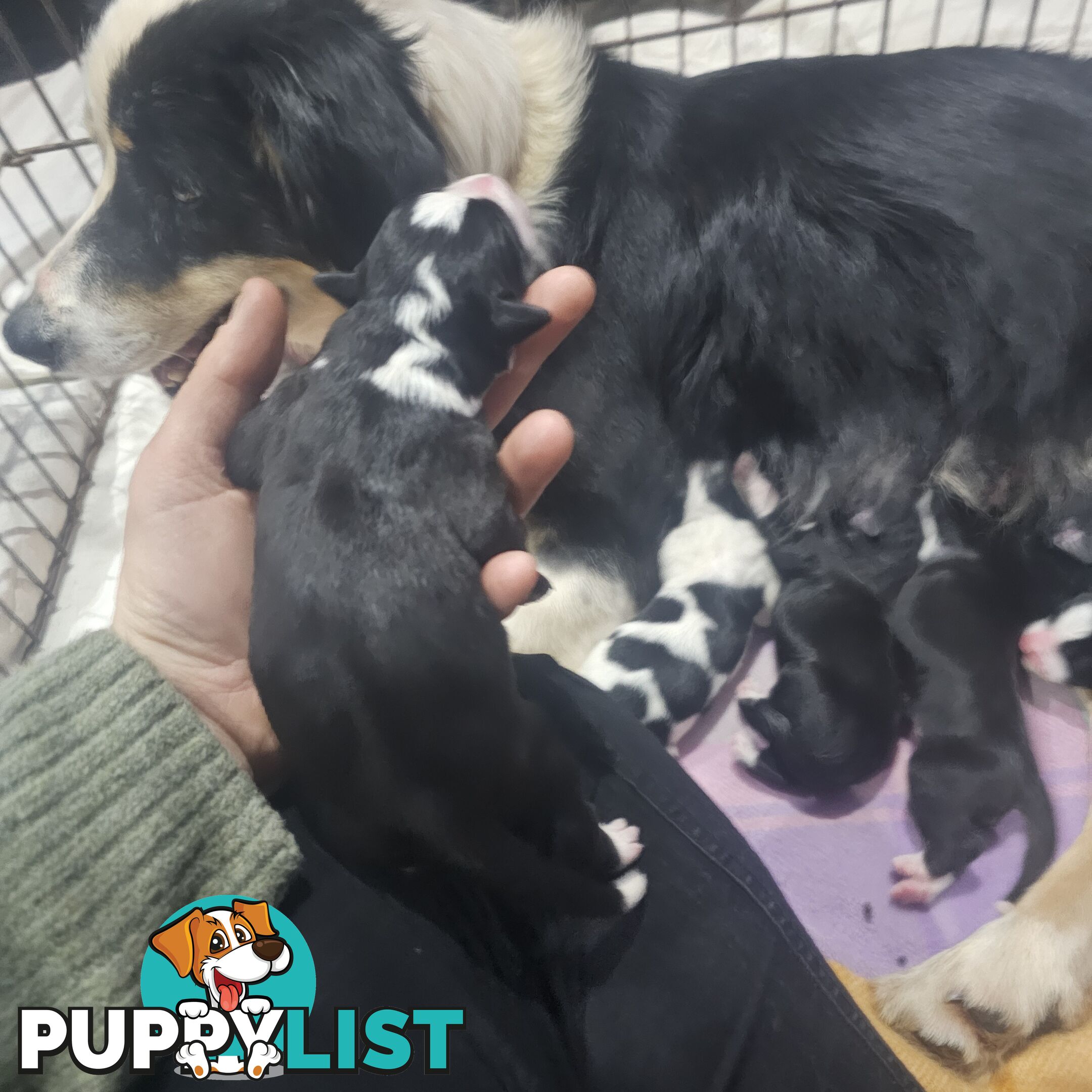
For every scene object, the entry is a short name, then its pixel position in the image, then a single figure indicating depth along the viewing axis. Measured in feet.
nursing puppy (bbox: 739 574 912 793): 1.57
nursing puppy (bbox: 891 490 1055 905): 1.53
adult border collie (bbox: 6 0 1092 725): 1.58
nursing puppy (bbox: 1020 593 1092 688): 1.57
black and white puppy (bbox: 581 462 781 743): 1.65
